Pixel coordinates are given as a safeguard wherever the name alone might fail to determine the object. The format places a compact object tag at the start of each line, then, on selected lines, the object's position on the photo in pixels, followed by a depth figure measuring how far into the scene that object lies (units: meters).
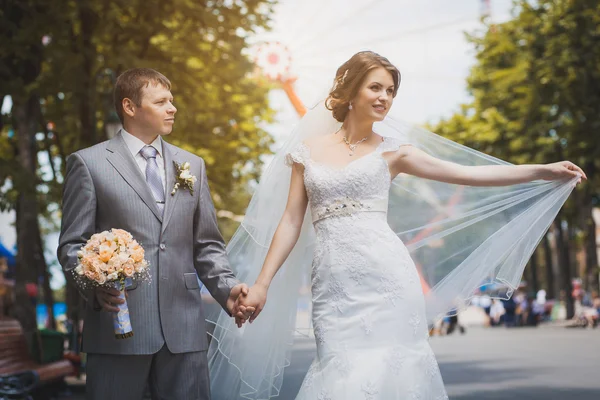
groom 4.87
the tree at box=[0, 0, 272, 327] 13.73
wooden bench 11.05
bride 5.38
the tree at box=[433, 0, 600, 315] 27.36
